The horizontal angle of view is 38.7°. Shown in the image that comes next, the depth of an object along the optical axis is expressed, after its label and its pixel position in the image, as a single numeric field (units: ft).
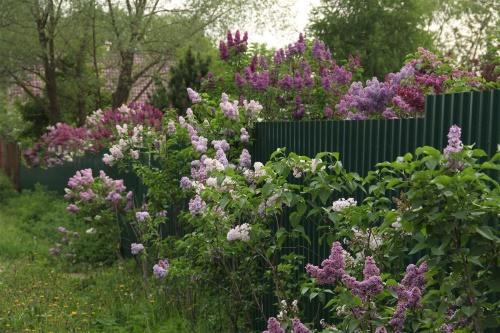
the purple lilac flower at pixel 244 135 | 22.39
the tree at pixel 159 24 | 78.60
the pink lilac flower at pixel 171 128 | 25.00
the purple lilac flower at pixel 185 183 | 20.82
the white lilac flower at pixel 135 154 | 27.53
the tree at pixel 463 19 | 110.42
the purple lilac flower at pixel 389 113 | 22.31
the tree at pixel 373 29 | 75.51
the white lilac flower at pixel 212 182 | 15.85
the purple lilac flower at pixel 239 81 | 30.17
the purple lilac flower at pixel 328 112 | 28.17
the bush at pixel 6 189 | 64.13
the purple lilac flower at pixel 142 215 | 24.65
